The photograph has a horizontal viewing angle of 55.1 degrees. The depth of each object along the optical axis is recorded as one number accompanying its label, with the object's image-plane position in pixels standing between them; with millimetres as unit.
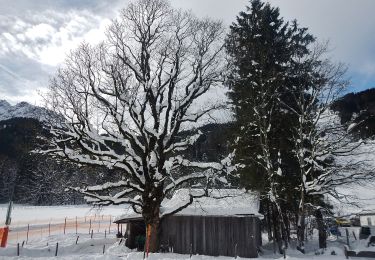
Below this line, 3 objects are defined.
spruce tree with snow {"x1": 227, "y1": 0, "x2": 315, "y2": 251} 26000
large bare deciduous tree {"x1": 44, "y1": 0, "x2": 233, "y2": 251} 19922
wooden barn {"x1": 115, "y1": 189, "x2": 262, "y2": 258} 25922
